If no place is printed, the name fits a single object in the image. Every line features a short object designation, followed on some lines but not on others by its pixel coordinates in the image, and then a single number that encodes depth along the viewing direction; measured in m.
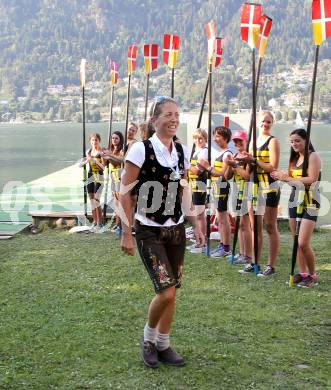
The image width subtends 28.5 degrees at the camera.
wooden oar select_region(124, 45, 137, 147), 9.22
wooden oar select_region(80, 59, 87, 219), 9.32
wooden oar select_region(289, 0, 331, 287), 5.44
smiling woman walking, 3.76
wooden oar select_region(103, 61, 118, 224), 9.48
